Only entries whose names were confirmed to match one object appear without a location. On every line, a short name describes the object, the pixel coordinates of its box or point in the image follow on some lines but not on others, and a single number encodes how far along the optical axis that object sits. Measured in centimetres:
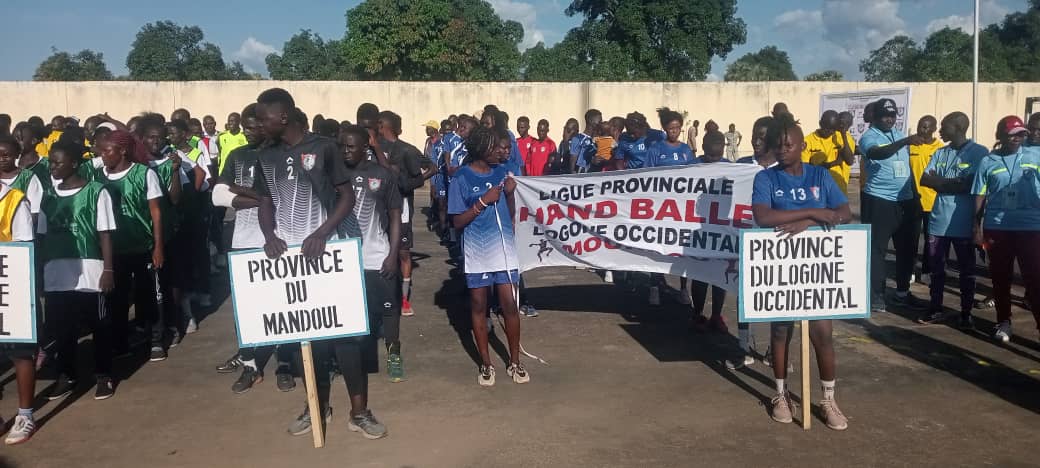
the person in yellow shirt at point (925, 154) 838
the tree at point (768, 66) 8594
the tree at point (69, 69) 6512
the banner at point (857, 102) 1927
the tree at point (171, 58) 7288
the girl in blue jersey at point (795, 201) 510
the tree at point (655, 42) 4231
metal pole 1992
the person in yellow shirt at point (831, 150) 837
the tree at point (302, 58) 8486
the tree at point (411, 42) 4112
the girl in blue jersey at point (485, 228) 593
